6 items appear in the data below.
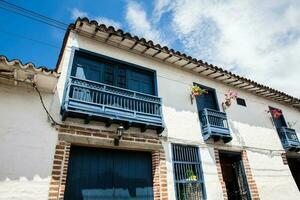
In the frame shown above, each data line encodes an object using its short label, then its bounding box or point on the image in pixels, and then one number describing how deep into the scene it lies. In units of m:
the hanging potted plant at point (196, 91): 8.02
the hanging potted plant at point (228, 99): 8.98
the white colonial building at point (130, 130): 4.77
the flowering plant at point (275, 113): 10.92
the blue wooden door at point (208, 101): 8.48
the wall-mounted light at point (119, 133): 5.58
